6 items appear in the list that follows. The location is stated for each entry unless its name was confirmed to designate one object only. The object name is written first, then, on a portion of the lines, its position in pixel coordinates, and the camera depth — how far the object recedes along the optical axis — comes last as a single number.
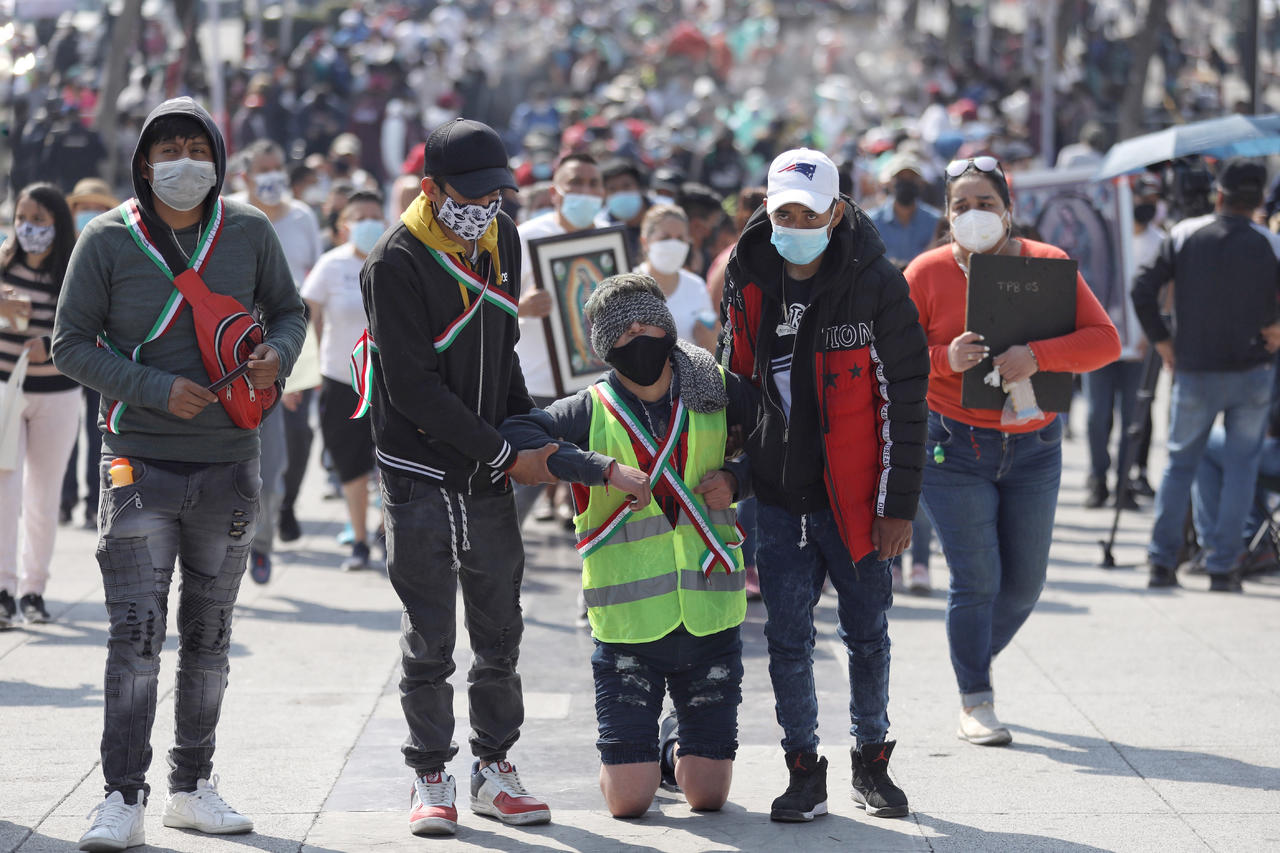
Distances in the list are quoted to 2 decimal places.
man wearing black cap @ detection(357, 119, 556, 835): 9.88
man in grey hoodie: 9.66
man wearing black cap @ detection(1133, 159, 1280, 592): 17.47
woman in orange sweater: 12.03
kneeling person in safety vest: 10.34
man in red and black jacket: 10.20
